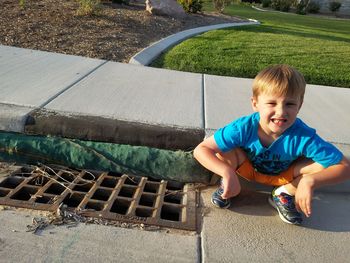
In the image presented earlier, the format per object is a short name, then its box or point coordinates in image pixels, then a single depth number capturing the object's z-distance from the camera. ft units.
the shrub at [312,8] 98.68
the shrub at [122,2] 37.69
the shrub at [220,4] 51.78
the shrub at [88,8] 28.25
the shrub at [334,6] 101.35
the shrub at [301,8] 92.48
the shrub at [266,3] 96.84
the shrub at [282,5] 93.56
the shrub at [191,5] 42.30
